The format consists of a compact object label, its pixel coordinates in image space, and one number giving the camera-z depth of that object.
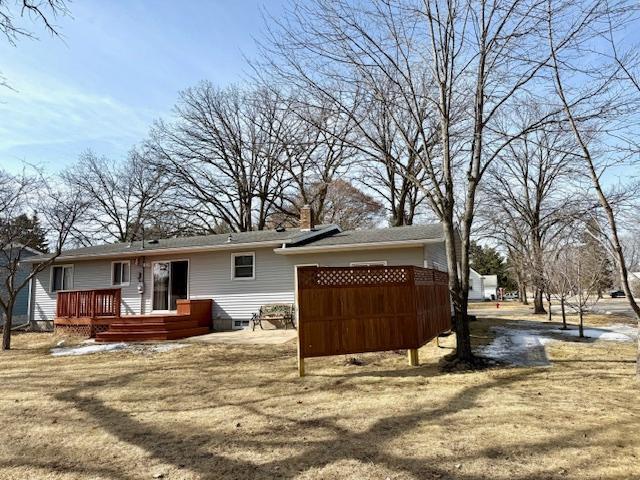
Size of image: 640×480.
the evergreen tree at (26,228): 15.30
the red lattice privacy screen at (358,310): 7.05
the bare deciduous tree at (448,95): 7.62
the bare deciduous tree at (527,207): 22.48
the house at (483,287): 51.41
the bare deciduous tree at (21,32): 4.51
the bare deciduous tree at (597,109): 5.88
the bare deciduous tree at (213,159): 28.98
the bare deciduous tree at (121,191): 30.45
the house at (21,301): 22.48
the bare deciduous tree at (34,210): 12.60
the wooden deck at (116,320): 12.80
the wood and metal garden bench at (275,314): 14.50
